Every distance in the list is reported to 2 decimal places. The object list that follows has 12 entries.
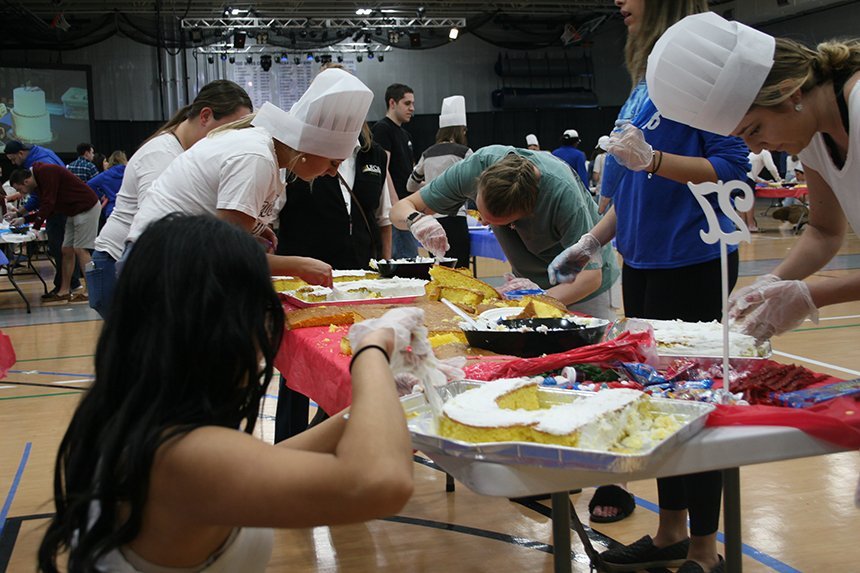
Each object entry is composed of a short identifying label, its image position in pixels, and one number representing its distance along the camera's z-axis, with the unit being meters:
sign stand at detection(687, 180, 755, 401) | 1.39
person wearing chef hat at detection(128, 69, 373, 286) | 2.41
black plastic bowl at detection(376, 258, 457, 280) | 3.10
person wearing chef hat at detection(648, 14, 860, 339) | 1.52
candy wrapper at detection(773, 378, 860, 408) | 1.31
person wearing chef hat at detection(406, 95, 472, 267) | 5.59
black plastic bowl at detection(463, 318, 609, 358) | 1.76
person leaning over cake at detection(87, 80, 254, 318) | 3.12
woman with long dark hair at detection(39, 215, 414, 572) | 1.03
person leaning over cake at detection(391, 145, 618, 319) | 2.60
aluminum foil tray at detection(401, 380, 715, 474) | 1.09
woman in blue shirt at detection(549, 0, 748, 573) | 2.07
